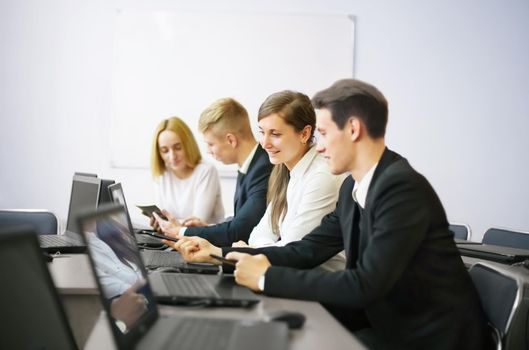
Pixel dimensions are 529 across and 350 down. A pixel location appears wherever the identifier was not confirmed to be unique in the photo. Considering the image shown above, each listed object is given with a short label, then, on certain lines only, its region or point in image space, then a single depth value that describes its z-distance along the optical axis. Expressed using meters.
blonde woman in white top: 3.53
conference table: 1.24
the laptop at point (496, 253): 2.46
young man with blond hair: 2.94
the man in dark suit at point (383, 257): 1.52
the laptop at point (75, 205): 2.43
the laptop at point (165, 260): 1.96
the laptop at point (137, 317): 1.01
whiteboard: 4.77
